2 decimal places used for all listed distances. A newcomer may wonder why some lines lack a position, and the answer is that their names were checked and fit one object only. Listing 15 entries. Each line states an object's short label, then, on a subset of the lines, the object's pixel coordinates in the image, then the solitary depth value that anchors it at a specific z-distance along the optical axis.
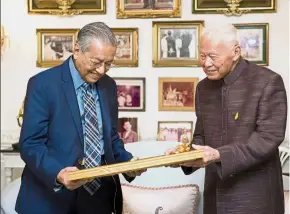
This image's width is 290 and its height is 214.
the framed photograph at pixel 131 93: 3.85
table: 3.83
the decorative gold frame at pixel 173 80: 3.81
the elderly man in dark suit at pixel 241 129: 2.05
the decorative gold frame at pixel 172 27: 3.76
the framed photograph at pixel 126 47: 3.80
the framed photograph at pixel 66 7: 3.81
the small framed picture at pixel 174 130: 3.84
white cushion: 3.06
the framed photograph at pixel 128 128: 3.87
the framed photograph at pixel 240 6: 3.69
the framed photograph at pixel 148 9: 3.77
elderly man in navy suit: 1.94
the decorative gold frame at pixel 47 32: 3.87
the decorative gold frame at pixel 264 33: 3.71
